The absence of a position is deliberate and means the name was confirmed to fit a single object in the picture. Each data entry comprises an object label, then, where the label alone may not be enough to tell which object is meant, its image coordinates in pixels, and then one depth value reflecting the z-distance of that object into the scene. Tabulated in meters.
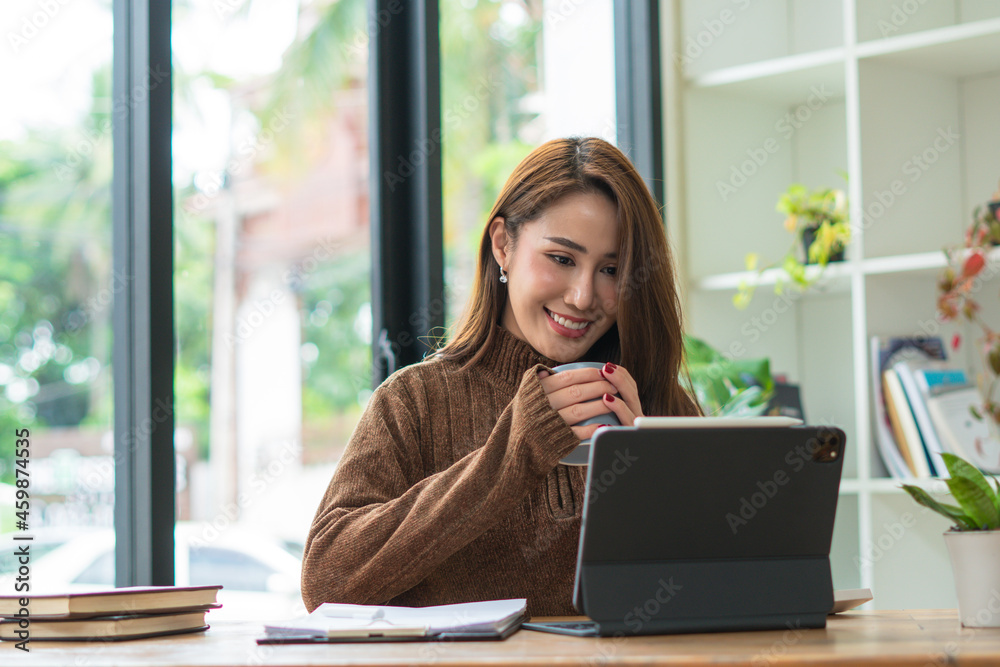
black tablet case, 2.08
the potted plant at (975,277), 3.63
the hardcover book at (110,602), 2.15
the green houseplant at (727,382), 3.50
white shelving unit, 3.90
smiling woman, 2.37
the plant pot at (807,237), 4.12
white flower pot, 2.19
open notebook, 2.07
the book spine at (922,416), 3.71
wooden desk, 1.95
